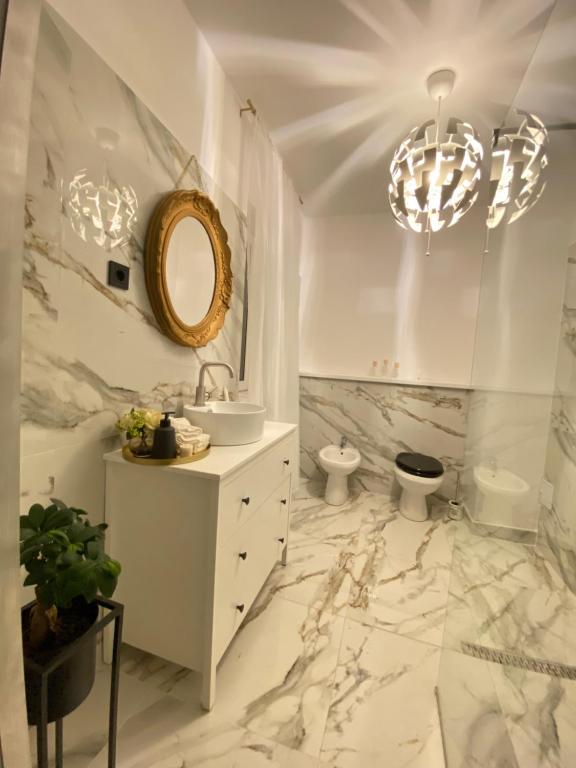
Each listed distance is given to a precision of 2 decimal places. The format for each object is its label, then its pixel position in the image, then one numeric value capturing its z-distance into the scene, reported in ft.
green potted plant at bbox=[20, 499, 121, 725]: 2.28
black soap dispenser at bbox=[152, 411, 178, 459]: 3.65
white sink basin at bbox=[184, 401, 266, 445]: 4.41
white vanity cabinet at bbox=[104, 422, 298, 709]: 3.55
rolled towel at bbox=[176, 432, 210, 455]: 3.81
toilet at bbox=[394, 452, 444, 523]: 8.02
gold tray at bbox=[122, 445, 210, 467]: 3.60
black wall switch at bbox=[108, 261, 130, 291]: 3.75
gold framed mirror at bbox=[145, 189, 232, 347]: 4.30
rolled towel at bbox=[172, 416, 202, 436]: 3.91
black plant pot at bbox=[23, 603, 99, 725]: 2.27
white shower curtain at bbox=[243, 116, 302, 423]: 6.54
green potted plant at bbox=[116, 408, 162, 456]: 3.76
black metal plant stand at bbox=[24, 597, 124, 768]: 2.20
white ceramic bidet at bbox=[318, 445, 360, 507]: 8.61
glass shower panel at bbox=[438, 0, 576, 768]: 3.59
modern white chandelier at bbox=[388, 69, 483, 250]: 4.44
